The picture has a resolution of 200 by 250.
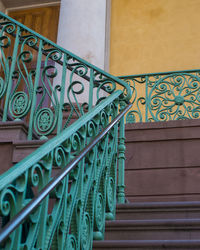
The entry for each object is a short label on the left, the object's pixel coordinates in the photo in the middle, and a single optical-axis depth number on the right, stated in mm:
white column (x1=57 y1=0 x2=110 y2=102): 7383
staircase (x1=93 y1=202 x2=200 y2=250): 3016
